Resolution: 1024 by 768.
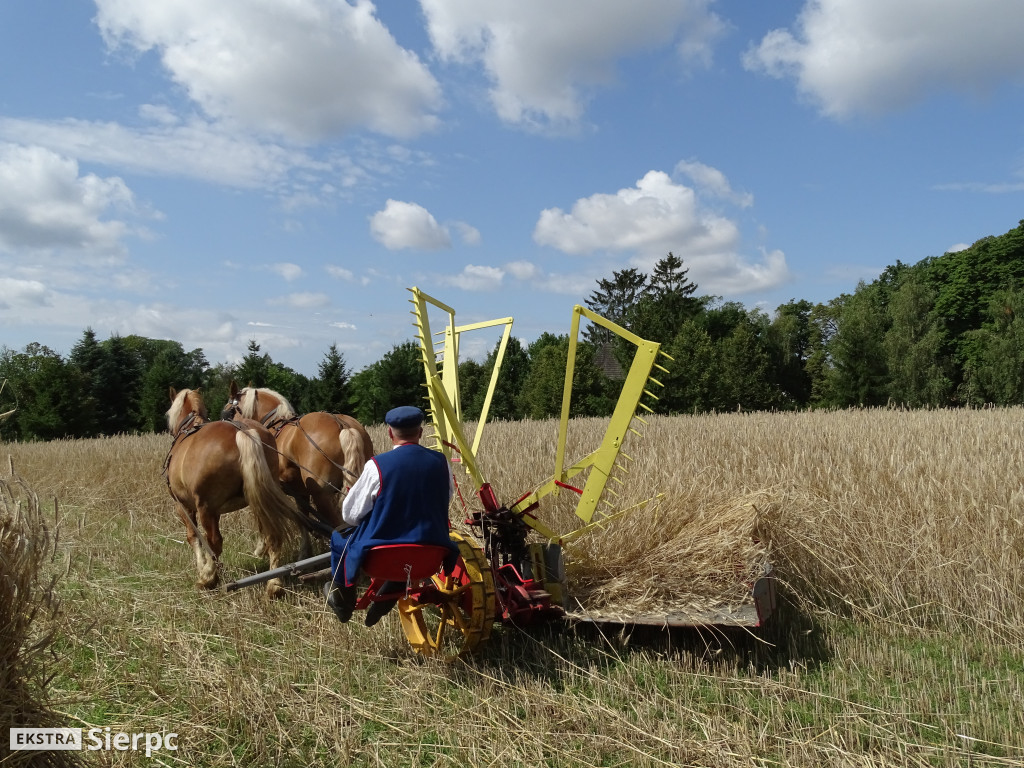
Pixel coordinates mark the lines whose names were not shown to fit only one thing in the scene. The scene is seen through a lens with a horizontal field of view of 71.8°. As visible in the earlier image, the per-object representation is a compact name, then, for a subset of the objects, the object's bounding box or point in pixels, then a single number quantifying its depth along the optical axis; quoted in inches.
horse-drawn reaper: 152.9
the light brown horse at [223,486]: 241.8
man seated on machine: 149.4
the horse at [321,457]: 273.4
